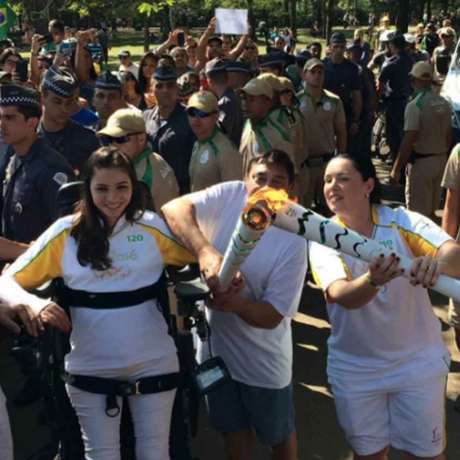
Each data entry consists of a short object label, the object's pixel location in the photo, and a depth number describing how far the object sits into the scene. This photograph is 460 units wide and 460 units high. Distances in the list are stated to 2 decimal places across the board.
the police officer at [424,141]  7.08
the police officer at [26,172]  3.87
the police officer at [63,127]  4.86
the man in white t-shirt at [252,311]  2.93
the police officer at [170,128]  5.76
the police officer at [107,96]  6.14
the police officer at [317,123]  7.24
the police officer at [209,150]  4.99
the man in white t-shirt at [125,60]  10.81
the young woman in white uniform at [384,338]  2.92
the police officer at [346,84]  9.48
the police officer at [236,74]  7.56
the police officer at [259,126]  5.69
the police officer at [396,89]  10.32
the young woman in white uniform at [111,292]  2.81
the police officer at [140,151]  4.42
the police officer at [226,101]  6.93
